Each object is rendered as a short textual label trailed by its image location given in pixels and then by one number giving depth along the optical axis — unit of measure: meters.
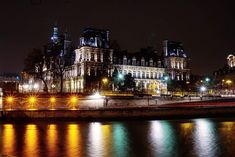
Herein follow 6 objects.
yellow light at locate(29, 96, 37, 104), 35.66
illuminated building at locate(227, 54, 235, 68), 105.55
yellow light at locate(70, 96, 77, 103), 37.46
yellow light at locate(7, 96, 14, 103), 35.54
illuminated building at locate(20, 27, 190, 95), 74.93
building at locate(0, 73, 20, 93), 119.69
